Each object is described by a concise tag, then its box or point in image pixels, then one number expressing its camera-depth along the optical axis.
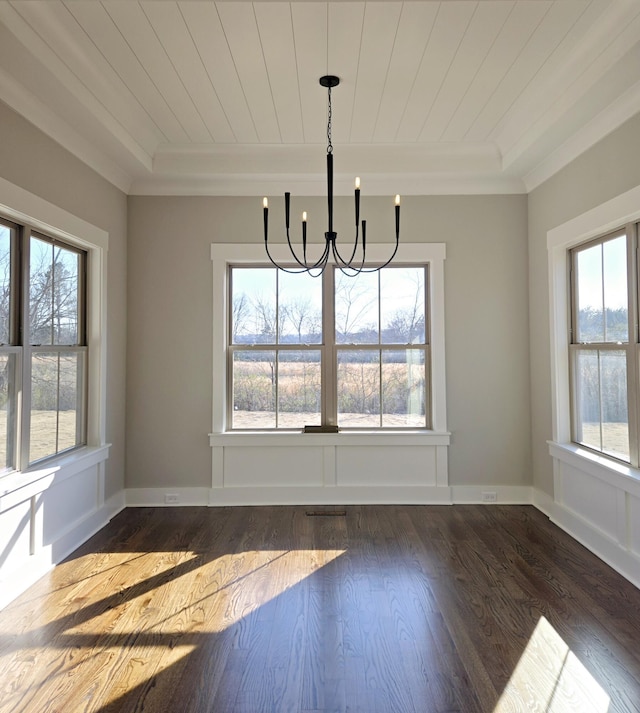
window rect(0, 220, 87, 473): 2.87
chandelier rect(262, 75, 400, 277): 2.83
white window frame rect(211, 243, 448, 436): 4.28
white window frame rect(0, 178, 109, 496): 2.85
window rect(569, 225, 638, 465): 3.05
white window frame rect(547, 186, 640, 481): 3.49
